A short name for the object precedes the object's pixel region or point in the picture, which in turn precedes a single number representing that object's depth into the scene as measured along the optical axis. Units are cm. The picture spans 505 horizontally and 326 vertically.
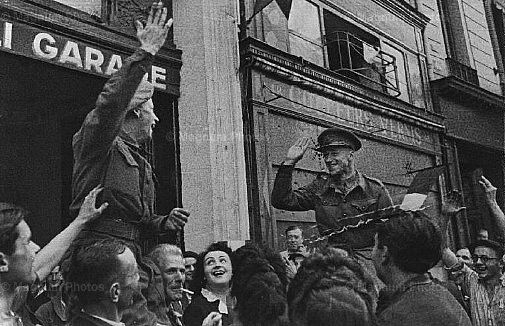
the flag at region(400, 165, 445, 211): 353
